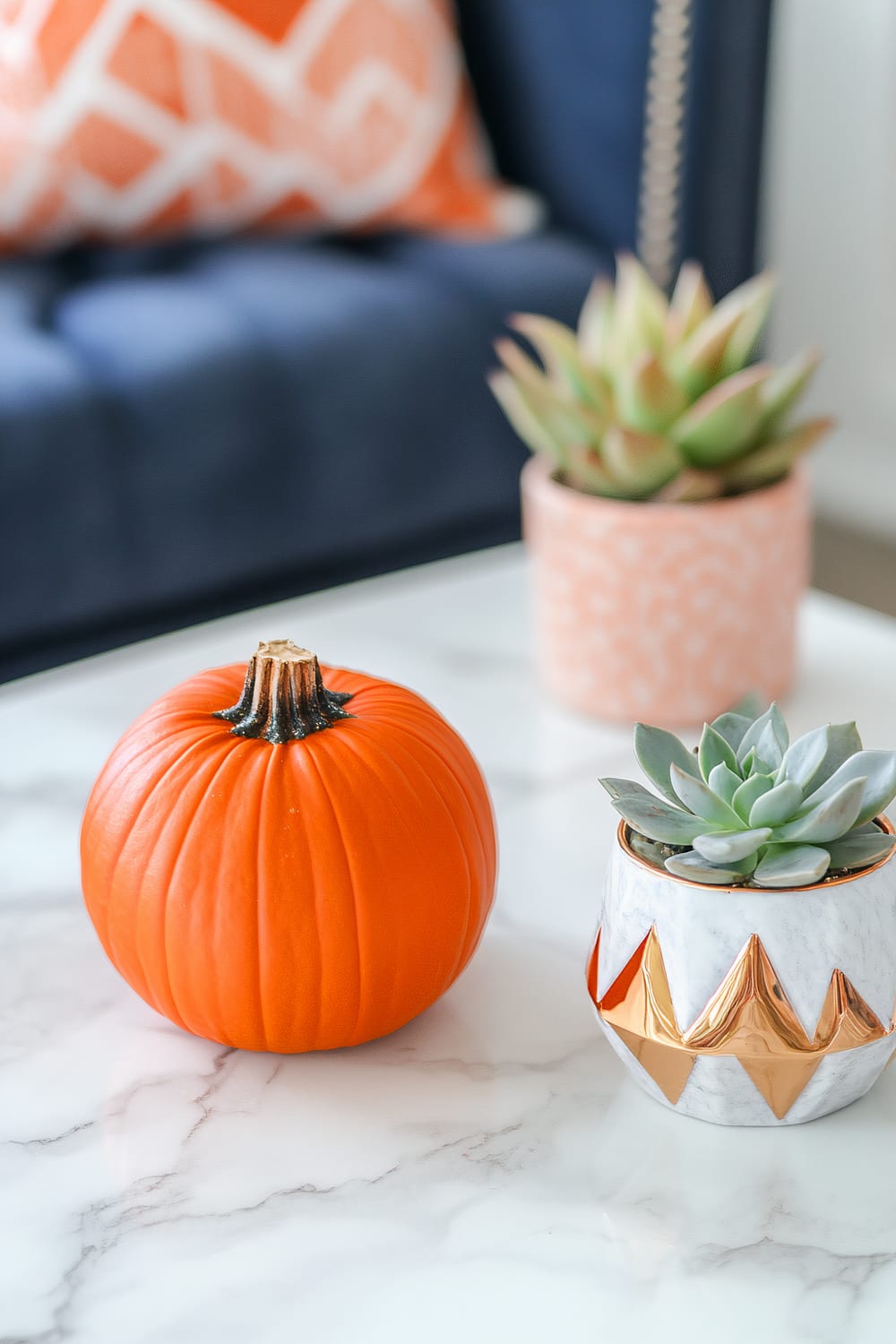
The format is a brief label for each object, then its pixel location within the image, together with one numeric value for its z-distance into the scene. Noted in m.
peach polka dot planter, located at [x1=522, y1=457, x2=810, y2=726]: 0.86
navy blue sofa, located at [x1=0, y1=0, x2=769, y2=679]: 1.40
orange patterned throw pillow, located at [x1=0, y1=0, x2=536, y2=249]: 1.59
